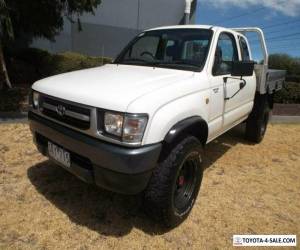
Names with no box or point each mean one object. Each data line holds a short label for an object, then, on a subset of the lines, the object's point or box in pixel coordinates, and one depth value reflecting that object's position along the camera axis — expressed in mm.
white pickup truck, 2441
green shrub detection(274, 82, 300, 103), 10328
